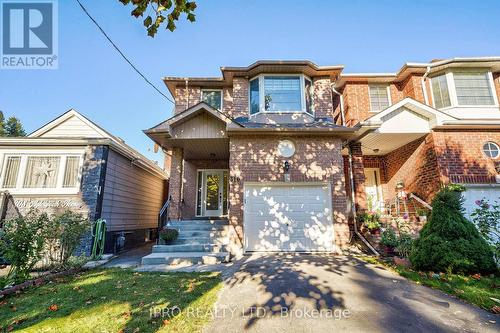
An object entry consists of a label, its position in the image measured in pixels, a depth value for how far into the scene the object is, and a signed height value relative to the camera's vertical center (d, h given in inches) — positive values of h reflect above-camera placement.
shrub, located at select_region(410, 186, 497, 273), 196.2 -32.8
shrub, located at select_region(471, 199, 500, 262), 227.6 -14.6
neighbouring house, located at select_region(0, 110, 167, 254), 309.4 +46.5
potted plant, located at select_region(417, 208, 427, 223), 333.1 -11.1
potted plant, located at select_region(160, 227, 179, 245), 298.5 -31.8
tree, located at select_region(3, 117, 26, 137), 1099.4 +409.7
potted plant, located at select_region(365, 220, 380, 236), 307.6 -25.5
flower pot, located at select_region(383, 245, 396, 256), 279.3 -51.6
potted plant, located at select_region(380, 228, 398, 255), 276.9 -40.1
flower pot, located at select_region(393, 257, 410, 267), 233.1 -55.4
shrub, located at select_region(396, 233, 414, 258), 249.3 -41.1
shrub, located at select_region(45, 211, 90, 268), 230.2 -26.8
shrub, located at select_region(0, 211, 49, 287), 191.9 -28.7
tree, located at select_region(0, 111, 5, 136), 1010.7 +398.1
